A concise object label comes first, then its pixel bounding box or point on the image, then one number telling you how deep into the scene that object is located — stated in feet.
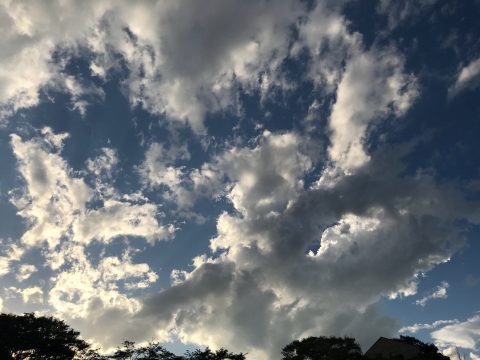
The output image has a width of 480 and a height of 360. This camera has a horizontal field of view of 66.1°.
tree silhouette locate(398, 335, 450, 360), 174.91
